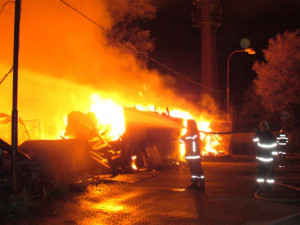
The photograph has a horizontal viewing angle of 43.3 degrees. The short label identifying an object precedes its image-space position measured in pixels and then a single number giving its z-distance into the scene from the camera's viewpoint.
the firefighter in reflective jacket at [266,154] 9.59
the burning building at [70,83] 15.12
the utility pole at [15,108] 7.96
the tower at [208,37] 33.22
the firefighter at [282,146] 16.38
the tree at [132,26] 21.75
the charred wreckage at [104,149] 10.99
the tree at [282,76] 29.14
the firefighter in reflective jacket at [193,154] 9.59
